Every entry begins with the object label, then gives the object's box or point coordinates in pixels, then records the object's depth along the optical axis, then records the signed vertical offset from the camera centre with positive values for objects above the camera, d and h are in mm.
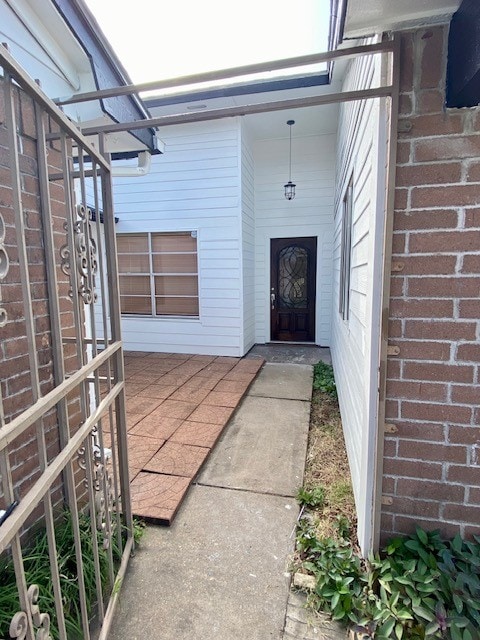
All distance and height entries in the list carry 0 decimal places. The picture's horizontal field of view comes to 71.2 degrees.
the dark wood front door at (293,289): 6562 -241
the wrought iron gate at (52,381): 853 -369
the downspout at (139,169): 3331 +1259
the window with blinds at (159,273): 5852 +104
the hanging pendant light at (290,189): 5966 +1568
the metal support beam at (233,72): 1282 +865
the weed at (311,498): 2156 -1433
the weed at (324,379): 4274 -1409
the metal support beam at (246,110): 1303 +725
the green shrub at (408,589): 1255 -1272
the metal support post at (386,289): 1303 -57
